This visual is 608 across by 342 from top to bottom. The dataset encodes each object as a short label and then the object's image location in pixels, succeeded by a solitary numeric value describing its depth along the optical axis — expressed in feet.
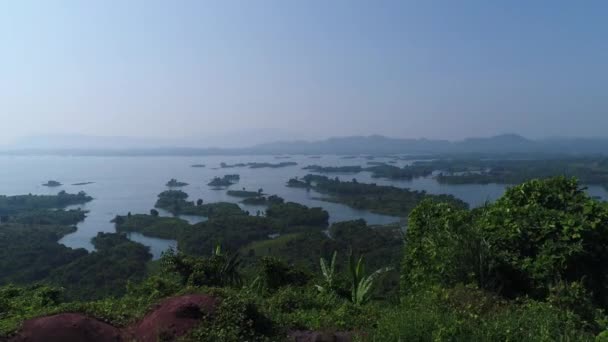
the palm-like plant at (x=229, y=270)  35.78
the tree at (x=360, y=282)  29.77
